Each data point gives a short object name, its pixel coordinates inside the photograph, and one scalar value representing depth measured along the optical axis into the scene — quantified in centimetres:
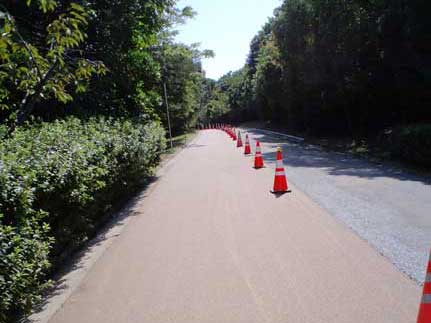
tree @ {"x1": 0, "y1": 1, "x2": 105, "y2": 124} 516
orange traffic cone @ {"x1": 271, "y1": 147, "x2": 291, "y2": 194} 839
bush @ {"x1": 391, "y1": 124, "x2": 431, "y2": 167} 1083
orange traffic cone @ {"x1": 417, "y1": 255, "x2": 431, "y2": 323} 274
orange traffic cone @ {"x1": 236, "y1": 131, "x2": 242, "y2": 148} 2147
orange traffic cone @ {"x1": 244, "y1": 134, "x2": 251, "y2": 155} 1692
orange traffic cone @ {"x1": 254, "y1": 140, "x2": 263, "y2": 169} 1237
